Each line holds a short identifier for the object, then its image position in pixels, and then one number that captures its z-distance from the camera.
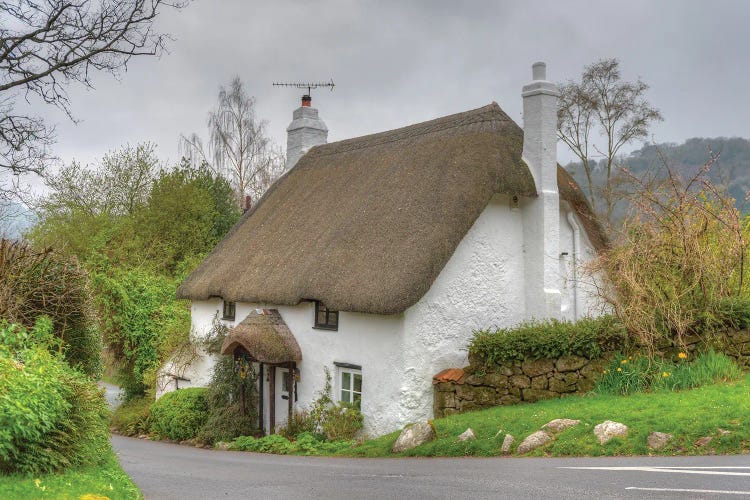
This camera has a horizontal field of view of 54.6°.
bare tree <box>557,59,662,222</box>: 30.78
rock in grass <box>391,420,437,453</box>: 13.24
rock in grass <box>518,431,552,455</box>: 11.57
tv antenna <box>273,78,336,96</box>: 25.64
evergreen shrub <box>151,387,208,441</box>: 19.83
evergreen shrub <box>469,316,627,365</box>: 14.28
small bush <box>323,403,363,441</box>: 15.77
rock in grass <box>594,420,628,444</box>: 10.92
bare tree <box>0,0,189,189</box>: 11.11
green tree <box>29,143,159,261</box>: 33.84
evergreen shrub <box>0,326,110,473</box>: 7.87
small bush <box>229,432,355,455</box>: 15.11
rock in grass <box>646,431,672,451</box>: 10.44
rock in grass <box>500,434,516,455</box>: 11.89
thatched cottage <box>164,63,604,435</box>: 15.35
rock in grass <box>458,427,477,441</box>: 12.62
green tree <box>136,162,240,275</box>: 31.44
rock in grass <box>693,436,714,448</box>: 10.12
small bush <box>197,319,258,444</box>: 18.39
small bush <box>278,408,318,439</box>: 16.63
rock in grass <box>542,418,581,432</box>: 11.70
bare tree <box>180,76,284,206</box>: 38.81
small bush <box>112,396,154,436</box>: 22.53
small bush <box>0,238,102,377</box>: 10.84
